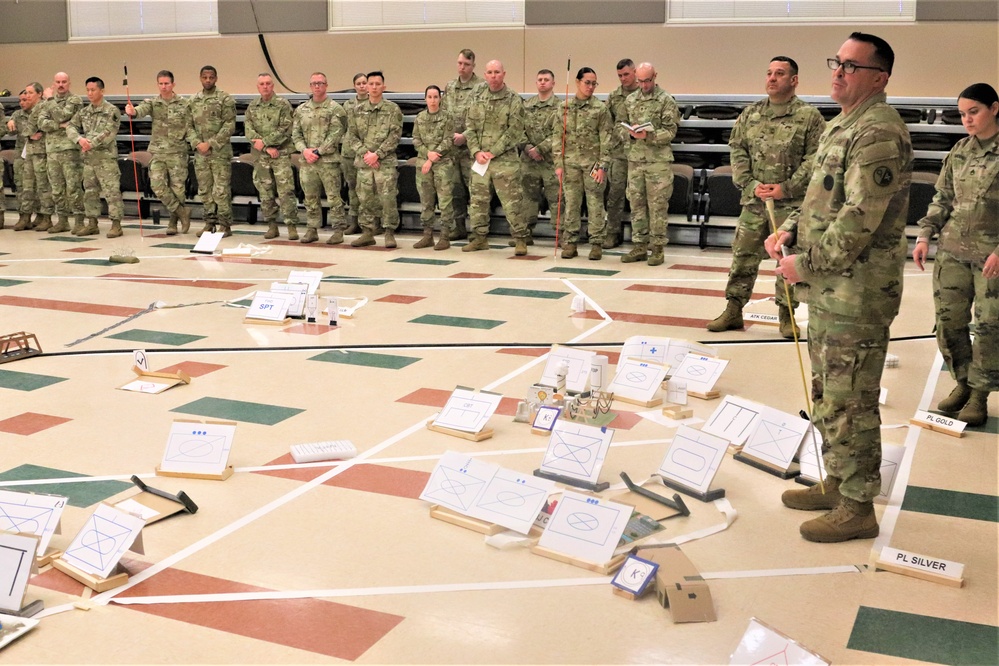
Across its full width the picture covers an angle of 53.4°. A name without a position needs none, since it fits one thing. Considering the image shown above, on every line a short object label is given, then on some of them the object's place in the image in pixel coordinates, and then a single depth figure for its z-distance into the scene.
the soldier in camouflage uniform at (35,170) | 11.88
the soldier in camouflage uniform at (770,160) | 5.90
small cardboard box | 2.71
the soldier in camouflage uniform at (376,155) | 10.37
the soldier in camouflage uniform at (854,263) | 3.00
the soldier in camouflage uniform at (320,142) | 10.54
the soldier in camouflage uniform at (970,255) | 4.39
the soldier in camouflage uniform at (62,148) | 11.47
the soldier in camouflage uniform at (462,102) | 10.49
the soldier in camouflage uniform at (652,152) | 9.17
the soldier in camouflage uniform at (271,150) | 10.91
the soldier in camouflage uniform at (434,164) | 10.29
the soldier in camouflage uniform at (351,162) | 10.61
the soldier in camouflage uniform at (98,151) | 11.11
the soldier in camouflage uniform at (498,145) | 9.73
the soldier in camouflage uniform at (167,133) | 11.33
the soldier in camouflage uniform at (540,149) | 10.04
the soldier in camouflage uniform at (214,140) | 11.20
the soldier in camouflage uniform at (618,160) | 9.54
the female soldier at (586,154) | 9.54
